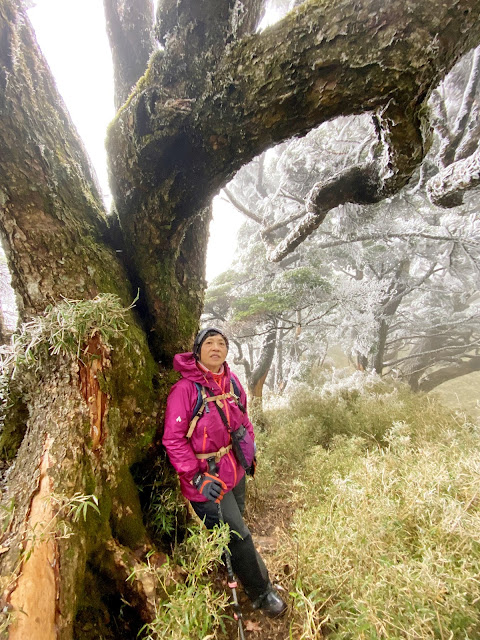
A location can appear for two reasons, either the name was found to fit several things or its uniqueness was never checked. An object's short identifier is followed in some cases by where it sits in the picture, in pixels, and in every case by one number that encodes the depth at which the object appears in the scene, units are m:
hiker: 2.69
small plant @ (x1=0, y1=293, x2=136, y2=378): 2.26
